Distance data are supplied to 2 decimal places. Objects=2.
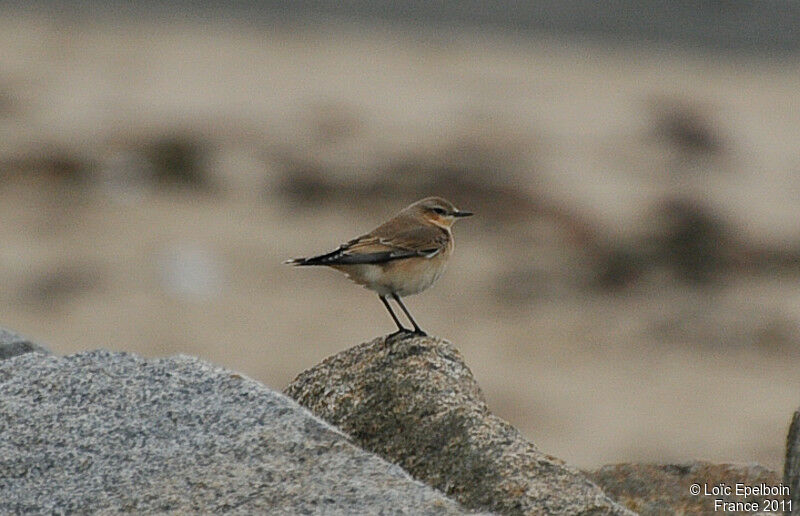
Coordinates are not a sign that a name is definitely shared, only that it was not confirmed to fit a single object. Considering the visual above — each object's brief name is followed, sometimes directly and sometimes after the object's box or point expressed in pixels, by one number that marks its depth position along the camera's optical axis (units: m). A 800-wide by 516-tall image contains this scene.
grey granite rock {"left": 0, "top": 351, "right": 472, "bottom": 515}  10.98
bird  17.06
